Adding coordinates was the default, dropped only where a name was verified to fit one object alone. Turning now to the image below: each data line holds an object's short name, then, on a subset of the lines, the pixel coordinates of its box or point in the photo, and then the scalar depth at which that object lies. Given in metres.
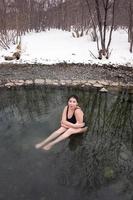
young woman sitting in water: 3.54
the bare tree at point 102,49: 7.03
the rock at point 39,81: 5.75
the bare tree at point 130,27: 7.39
